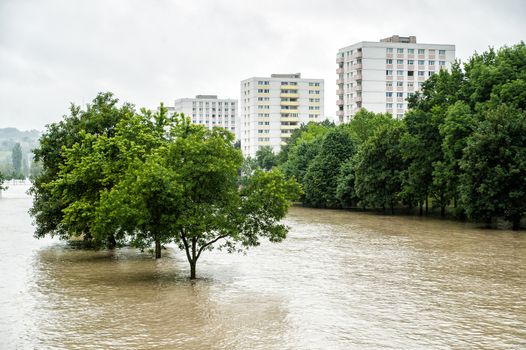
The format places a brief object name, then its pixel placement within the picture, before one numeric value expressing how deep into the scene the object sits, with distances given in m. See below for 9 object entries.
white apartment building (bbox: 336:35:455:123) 140.50
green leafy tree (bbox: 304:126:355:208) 88.50
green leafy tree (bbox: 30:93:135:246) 36.50
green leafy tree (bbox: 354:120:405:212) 73.56
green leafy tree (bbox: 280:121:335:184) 101.38
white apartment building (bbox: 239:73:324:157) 190.25
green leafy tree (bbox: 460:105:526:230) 53.03
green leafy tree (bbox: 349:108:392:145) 104.25
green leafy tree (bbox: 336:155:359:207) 82.65
